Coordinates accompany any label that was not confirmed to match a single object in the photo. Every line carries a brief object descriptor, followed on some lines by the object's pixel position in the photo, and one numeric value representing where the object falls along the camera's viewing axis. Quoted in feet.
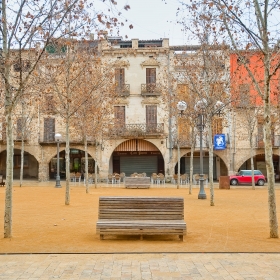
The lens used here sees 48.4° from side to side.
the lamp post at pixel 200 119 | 41.73
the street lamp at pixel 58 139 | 67.90
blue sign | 84.90
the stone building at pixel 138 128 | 86.71
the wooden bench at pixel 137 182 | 64.68
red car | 79.31
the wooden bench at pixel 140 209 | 20.36
